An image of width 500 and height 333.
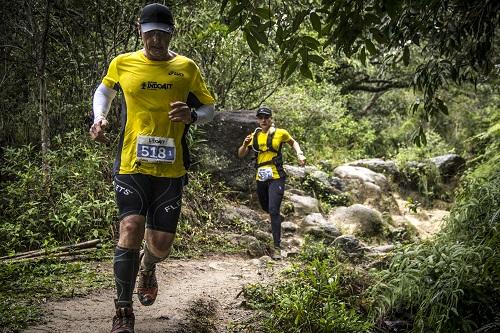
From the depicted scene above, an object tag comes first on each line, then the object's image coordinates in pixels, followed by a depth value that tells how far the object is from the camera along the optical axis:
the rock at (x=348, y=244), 8.82
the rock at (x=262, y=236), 9.52
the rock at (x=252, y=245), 8.60
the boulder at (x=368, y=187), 14.45
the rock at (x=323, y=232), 10.16
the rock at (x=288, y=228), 10.77
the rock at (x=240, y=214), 9.81
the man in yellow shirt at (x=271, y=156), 8.48
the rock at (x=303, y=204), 11.88
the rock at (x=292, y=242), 9.99
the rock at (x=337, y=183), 14.34
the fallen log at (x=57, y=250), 6.19
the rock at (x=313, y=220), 10.89
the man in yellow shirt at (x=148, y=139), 3.73
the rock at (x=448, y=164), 16.12
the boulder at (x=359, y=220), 11.67
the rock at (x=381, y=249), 9.13
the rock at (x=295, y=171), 13.45
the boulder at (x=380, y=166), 16.38
